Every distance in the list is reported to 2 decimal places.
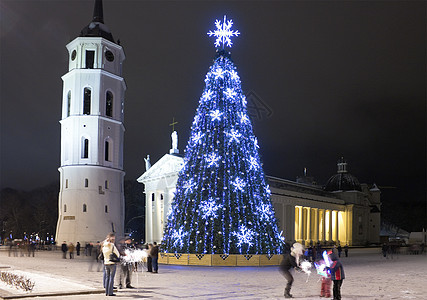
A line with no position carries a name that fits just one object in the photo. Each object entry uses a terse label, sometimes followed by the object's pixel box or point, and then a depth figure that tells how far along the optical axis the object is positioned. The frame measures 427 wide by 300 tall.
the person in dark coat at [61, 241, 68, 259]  40.69
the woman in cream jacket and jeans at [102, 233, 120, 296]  15.06
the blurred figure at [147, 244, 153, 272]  25.08
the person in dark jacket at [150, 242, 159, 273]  24.65
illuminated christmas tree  29.72
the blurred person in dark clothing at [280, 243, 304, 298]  15.50
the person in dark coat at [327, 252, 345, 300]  14.44
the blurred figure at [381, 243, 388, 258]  47.26
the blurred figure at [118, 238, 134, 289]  17.55
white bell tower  58.12
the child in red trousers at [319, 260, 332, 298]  15.68
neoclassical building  72.44
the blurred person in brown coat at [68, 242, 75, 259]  40.87
